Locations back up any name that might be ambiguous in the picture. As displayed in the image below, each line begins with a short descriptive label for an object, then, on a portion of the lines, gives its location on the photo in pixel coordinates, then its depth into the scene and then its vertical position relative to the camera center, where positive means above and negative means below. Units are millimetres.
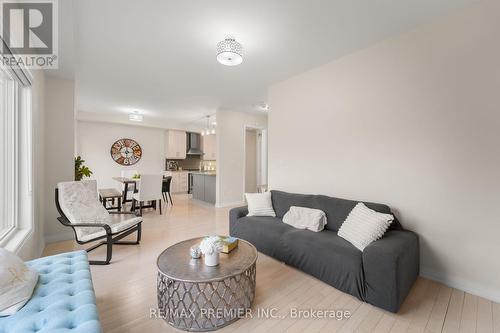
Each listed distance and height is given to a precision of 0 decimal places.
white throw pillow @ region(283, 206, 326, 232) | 2621 -676
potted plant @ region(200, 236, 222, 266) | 1725 -691
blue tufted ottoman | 1054 -778
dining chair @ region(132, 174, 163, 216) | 4754 -564
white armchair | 2621 -716
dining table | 5113 -438
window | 2191 +73
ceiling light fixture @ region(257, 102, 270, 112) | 5262 +1445
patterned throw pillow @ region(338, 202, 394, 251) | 2074 -610
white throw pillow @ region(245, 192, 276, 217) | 3250 -616
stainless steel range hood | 8359 +749
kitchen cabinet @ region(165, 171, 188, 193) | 7949 -648
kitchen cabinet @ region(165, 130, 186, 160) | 7941 +713
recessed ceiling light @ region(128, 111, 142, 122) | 6028 +1278
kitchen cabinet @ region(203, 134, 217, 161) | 8266 +649
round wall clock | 7102 +386
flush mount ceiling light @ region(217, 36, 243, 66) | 2344 +1218
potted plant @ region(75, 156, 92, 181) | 3873 -146
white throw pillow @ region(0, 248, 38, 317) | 1138 -680
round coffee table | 1605 -990
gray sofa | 1789 -869
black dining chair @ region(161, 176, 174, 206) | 5699 -545
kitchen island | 5976 -668
